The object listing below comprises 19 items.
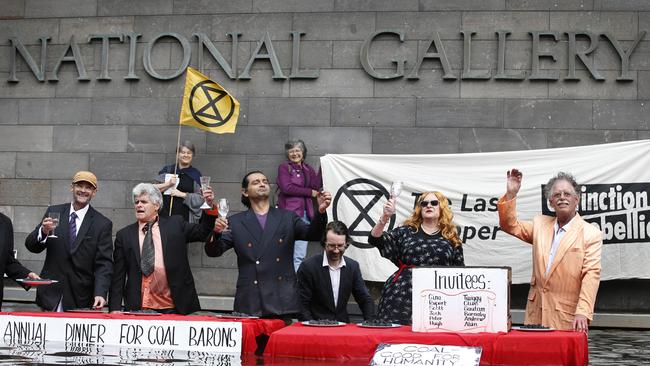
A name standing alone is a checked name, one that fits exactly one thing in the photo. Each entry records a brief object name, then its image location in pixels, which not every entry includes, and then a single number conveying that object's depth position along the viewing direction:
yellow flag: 12.47
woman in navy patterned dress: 7.38
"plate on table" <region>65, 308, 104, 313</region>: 7.27
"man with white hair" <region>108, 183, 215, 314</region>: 8.21
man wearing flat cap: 8.35
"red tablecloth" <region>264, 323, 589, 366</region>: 5.92
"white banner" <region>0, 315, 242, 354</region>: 6.66
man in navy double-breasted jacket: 7.95
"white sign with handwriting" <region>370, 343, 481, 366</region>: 5.86
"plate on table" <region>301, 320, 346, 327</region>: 6.57
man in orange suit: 7.30
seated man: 8.38
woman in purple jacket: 12.12
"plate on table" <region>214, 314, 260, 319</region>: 6.90
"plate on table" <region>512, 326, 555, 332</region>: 6.29
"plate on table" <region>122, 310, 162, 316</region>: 7.03
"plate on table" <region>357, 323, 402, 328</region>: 6.52
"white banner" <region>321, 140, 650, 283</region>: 11.64
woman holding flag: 12.17
